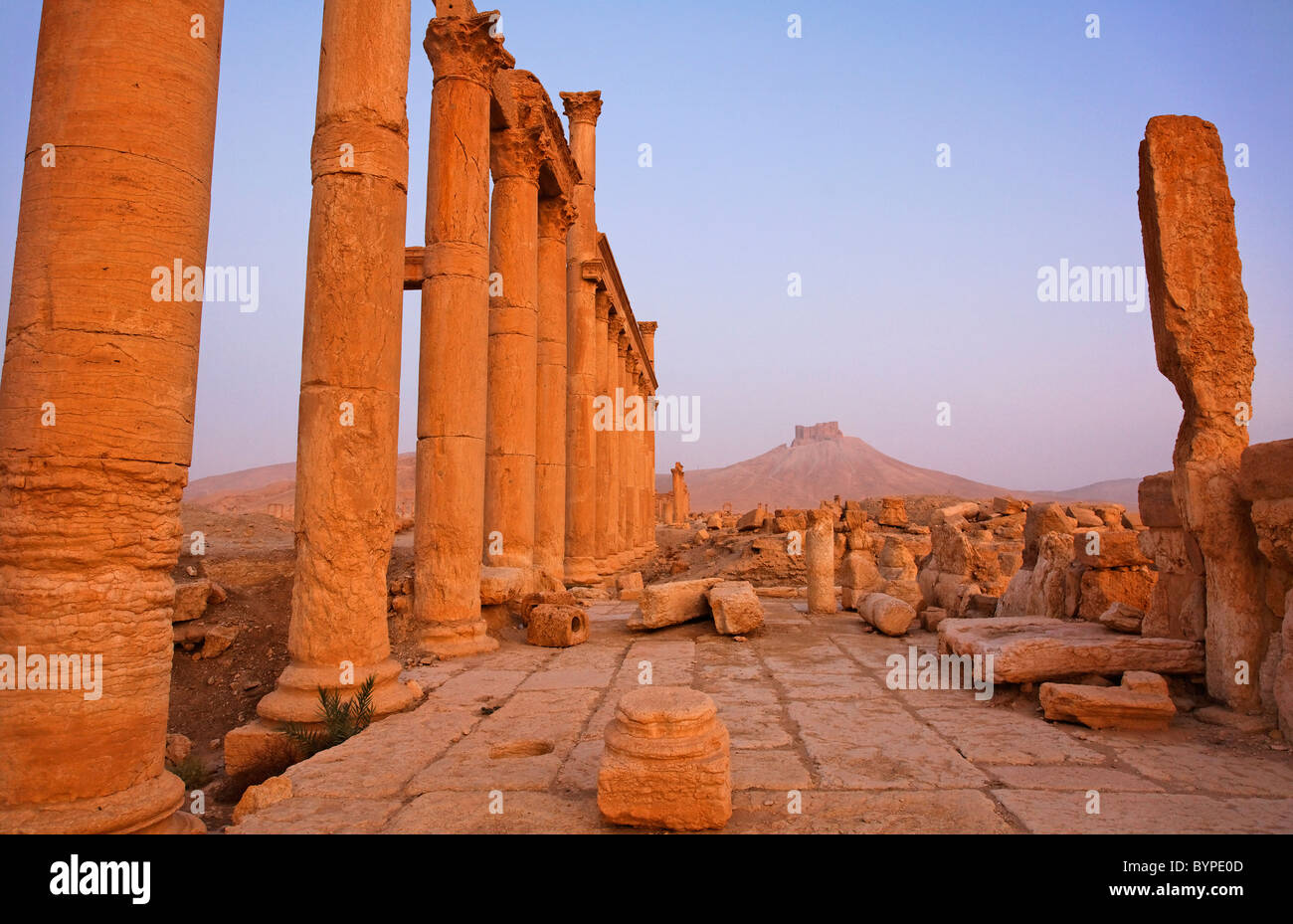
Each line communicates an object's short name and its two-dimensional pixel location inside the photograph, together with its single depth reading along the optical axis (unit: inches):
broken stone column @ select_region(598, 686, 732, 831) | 145.6
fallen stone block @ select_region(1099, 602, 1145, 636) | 279.6
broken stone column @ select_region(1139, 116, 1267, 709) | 239.1
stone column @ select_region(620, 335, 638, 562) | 930.7
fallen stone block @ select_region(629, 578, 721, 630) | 398.9
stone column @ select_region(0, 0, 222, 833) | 149.3
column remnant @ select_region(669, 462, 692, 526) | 2167.8
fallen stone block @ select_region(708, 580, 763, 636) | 388.2
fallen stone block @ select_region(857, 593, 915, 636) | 388.2
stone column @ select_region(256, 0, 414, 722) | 249.0
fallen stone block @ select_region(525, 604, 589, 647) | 371.9
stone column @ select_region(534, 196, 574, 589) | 556.5
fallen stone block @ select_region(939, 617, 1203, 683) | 247.4
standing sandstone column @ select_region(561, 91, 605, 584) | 670.5
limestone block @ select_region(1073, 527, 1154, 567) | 320.5
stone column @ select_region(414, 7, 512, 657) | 349.1
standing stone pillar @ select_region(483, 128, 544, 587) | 462.3
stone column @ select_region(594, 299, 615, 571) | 754.8
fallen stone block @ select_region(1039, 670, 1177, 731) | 219.5
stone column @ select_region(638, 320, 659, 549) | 1214.3
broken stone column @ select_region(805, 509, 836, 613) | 478.0
